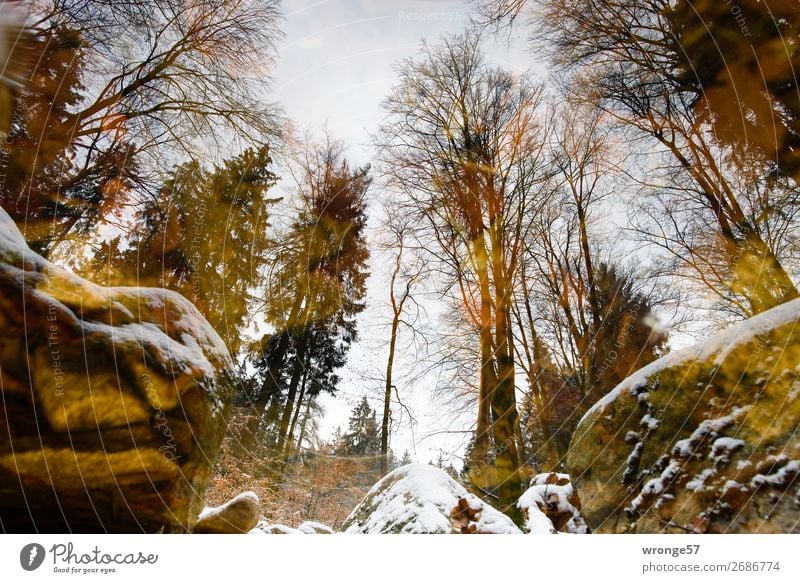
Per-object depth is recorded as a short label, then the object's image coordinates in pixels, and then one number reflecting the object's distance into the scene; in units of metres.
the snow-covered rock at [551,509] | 3.72
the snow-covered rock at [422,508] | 3.47
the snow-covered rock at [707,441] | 2.60
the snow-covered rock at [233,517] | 4.52
